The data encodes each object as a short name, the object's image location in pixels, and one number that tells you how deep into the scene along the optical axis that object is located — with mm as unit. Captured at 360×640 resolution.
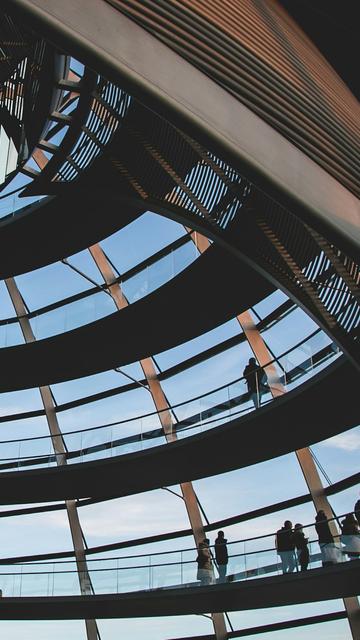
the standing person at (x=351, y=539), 16172
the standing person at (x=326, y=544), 16469
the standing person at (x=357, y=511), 16634
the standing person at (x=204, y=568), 20041
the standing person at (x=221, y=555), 19556
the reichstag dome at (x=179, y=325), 6691
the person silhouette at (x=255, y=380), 20484
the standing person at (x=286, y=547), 17578
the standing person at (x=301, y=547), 17219
